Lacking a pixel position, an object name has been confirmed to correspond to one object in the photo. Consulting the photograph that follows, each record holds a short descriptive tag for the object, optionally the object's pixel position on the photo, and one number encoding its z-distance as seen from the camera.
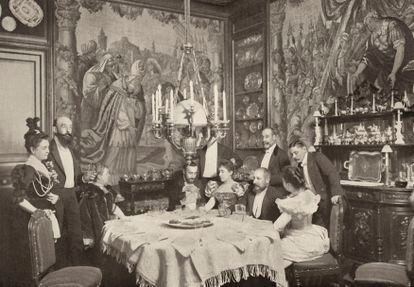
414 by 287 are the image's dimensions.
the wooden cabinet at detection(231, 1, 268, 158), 7.71
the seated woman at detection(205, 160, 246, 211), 4.54
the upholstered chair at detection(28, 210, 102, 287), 3.33
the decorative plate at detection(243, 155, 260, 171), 7.43
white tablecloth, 3.00
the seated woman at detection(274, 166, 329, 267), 3.90
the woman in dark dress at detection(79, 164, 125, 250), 5.16
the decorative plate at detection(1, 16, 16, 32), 6.13
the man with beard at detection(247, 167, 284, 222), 4.64
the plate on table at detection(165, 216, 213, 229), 3.56
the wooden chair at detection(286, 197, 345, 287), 3.79
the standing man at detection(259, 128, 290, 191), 6.03
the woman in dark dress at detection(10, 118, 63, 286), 4.82
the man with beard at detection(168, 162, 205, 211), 3.66
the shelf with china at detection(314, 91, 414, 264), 5.17
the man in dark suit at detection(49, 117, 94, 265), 5.25
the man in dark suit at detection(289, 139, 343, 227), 5.13
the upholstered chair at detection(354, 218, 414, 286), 3.41
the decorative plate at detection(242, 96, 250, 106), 8.06
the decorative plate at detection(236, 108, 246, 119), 8.14
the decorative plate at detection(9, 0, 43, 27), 6.21
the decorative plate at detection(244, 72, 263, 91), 7.78
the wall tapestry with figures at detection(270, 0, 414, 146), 5.51
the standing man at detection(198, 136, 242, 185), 6.45
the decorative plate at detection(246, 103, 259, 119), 7.86
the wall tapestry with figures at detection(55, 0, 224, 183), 6.73
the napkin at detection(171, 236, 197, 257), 2.96
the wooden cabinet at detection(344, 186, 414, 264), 5.12
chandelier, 3.63
